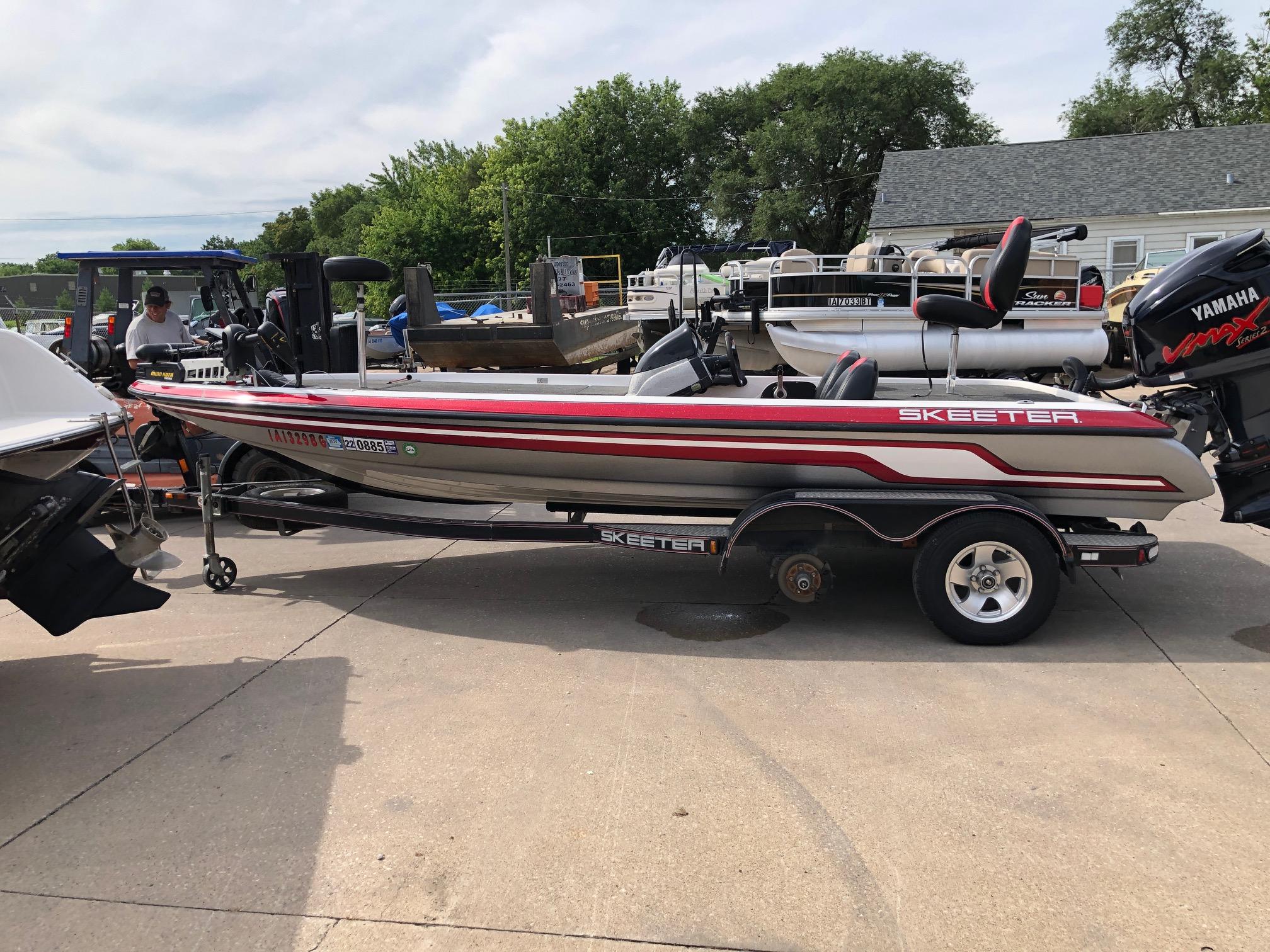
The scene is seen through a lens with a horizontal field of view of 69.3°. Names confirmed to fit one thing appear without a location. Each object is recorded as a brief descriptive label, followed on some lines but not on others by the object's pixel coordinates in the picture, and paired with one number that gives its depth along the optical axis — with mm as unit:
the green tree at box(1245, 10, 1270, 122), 36375
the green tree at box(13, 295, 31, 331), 26214
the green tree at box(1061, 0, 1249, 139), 40906
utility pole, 40406
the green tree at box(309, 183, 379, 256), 79312
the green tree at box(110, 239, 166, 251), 84275
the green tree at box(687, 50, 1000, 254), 39562
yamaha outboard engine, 4594
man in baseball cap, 7914
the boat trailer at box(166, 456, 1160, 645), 4281
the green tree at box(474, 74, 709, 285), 44875
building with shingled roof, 23234
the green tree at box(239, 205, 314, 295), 88000
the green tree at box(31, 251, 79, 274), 88169
